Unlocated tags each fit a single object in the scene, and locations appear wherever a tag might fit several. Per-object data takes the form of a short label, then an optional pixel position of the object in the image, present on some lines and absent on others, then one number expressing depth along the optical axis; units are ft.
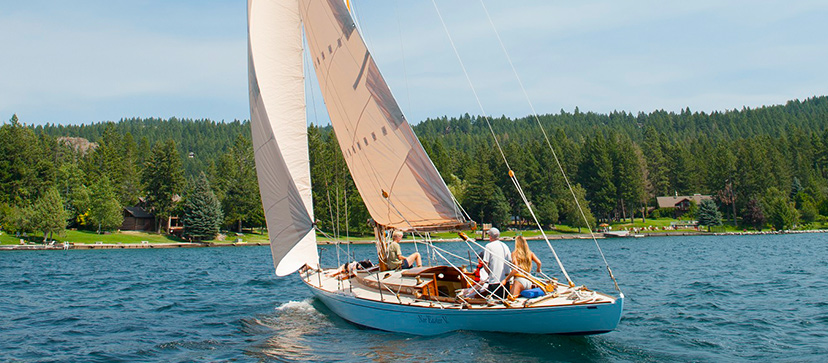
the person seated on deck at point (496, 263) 41.68
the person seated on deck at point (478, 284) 41.79
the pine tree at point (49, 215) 218.59
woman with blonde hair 40.19
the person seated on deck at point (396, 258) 54.34
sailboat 38.17
